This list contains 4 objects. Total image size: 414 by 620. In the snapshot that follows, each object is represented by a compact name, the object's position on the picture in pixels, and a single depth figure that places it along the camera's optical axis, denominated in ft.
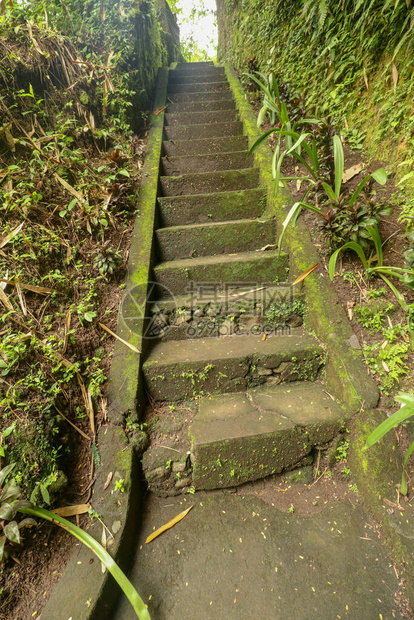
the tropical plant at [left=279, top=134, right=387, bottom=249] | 5.47
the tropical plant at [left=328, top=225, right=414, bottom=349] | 4.81
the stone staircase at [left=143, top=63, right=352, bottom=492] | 5.00
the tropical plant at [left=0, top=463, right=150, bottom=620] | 3.60
